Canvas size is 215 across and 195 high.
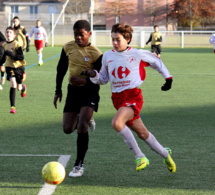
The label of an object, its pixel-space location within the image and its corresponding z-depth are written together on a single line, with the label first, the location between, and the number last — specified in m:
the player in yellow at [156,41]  31.11
